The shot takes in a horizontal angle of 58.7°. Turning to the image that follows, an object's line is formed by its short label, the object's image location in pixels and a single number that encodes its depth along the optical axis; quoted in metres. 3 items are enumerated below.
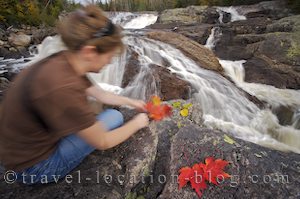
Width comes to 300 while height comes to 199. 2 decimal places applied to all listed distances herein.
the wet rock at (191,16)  18.17
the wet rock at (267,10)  17.17
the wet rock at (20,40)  13.91
